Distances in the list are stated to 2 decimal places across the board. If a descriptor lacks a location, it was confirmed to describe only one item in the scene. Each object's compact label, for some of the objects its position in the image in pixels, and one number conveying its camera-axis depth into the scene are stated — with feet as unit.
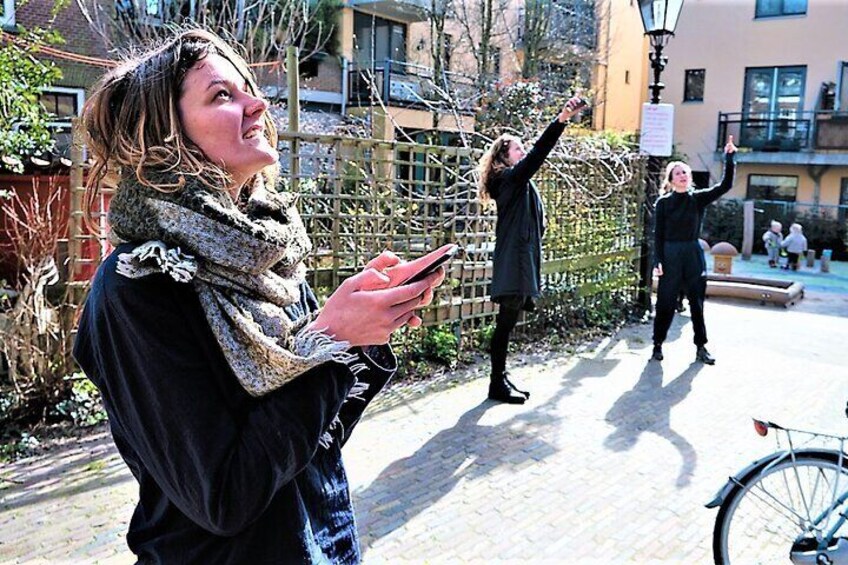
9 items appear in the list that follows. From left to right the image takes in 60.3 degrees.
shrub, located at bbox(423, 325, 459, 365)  21.89
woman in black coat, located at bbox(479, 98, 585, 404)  18.39
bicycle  9.36
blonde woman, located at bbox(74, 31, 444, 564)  3.81
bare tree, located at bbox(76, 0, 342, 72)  33.45
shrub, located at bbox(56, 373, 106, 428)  15.89
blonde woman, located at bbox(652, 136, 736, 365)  23.68
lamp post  27.96
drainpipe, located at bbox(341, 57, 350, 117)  59.57
